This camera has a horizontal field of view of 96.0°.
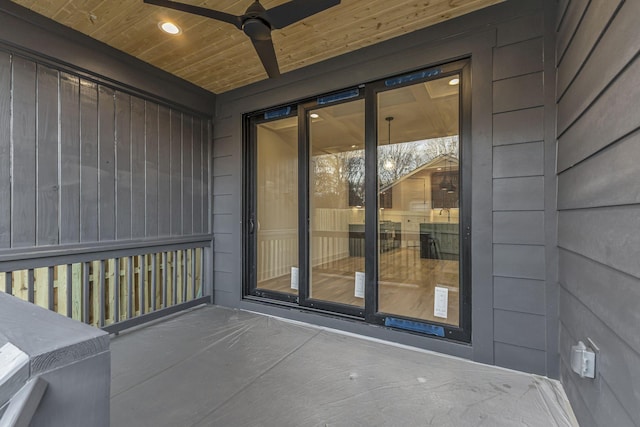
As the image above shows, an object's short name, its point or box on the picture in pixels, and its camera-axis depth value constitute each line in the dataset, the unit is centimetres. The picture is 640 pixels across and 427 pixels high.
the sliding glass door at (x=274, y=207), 325
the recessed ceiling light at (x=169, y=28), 224
